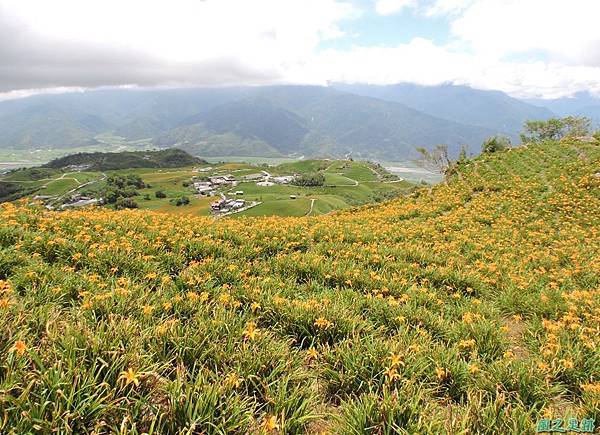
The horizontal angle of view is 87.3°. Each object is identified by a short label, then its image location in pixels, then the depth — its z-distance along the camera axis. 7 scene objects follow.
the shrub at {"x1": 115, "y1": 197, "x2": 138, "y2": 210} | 135.29
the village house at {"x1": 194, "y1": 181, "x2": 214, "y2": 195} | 170.50
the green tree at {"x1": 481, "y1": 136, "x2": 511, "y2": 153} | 36.84
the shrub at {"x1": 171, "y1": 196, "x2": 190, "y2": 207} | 141.79
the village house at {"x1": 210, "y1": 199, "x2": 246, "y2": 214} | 126.16
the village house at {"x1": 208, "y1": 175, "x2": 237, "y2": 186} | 191.71
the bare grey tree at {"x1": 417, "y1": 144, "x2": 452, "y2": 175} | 52.91
